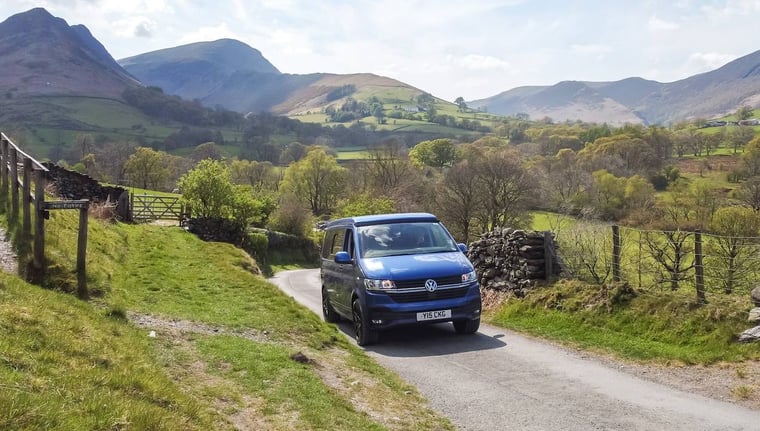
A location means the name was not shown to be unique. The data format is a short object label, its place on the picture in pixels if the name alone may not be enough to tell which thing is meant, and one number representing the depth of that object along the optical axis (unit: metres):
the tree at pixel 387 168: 84.19
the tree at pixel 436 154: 119.62
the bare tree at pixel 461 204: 56.34
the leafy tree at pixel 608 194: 72.44
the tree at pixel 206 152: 137.50
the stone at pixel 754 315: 8.67
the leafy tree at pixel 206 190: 43.60
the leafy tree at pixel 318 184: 95.19
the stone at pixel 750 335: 8.39
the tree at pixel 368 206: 61.94
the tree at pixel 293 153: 149.74
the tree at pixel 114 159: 100.53
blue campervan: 10.44
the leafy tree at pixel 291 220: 66.69
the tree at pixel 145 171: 94.75
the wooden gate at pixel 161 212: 43.75
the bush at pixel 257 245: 48.97
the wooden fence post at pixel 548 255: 13.71
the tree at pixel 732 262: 10.50
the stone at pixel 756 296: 8.91
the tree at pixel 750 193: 53.56
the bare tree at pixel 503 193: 55.59
